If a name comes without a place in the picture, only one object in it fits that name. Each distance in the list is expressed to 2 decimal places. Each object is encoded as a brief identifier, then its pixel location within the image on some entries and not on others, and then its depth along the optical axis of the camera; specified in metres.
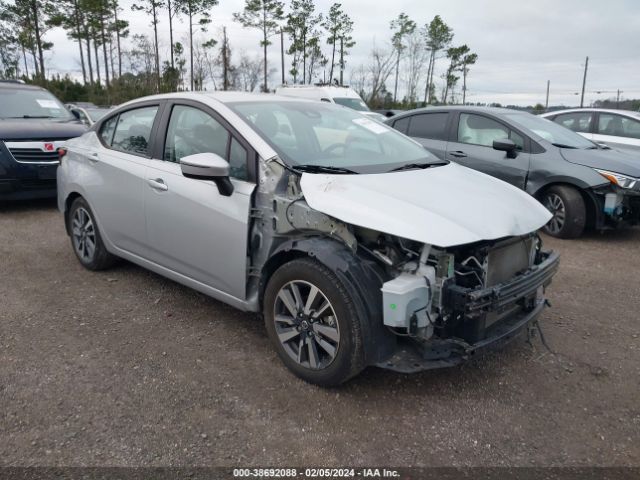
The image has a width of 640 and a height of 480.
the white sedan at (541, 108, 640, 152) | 8.98
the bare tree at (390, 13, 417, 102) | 41.28
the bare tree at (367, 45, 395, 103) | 38.53
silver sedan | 2.69
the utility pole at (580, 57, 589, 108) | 39.12
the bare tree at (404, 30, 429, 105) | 42.09
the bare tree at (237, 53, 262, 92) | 38.18
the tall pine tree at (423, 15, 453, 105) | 41.62
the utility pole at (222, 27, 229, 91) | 35.41
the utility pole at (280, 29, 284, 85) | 38.79
